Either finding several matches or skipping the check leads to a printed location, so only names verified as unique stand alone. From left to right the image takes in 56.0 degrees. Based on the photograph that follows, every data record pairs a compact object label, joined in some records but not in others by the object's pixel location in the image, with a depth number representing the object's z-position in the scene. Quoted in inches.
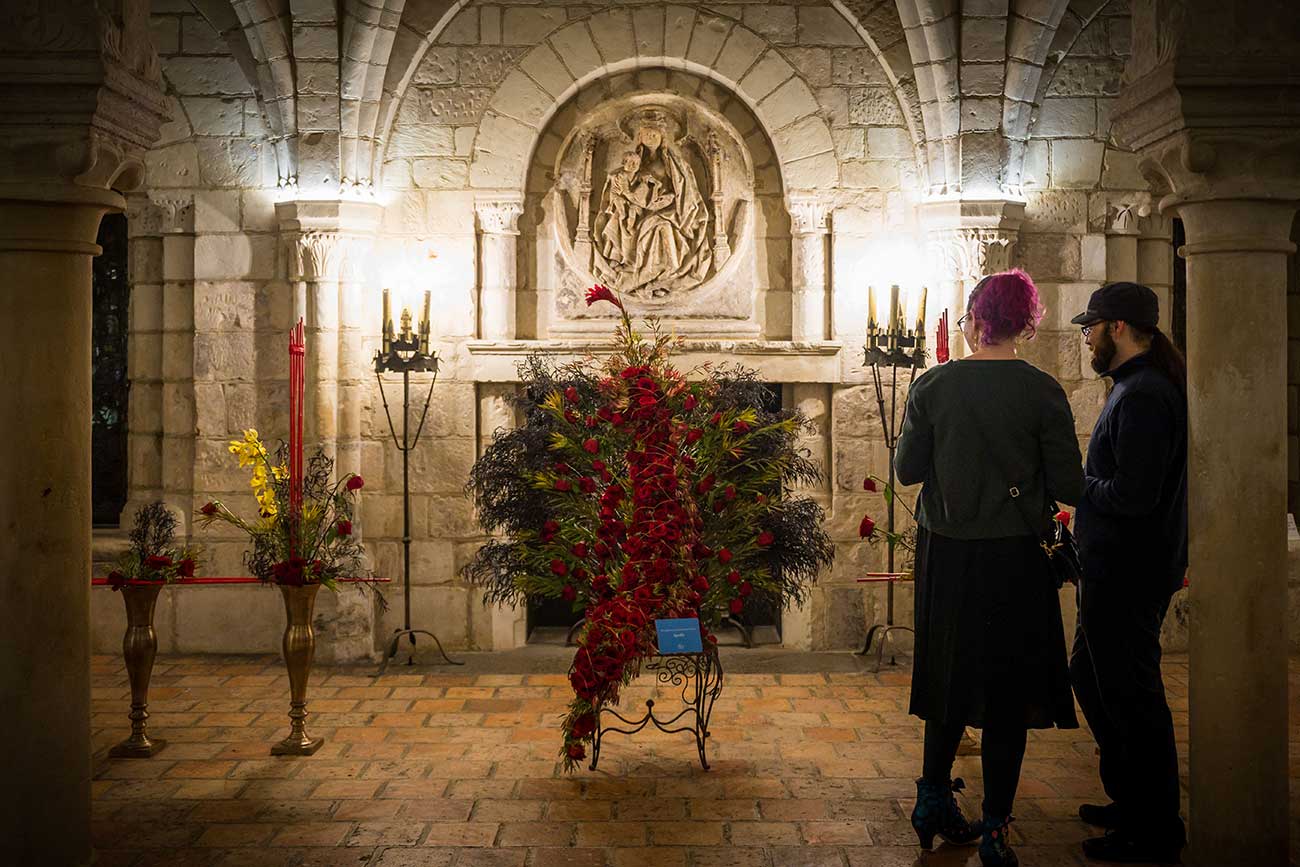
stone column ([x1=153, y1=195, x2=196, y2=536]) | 262.8
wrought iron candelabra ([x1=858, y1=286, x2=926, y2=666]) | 234.8
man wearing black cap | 138.5
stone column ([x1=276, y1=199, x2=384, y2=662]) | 252.4
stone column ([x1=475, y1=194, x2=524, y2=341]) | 263.3
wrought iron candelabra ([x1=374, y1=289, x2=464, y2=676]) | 245.9
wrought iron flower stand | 173.5
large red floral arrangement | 163.0
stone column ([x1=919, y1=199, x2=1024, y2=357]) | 252.1
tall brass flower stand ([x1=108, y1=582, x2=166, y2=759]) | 183.8
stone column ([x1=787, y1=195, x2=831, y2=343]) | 262.8
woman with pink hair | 128.3
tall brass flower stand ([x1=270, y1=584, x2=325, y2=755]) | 184.2
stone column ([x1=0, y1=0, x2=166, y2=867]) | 125.1
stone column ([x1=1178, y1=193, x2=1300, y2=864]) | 126.0
